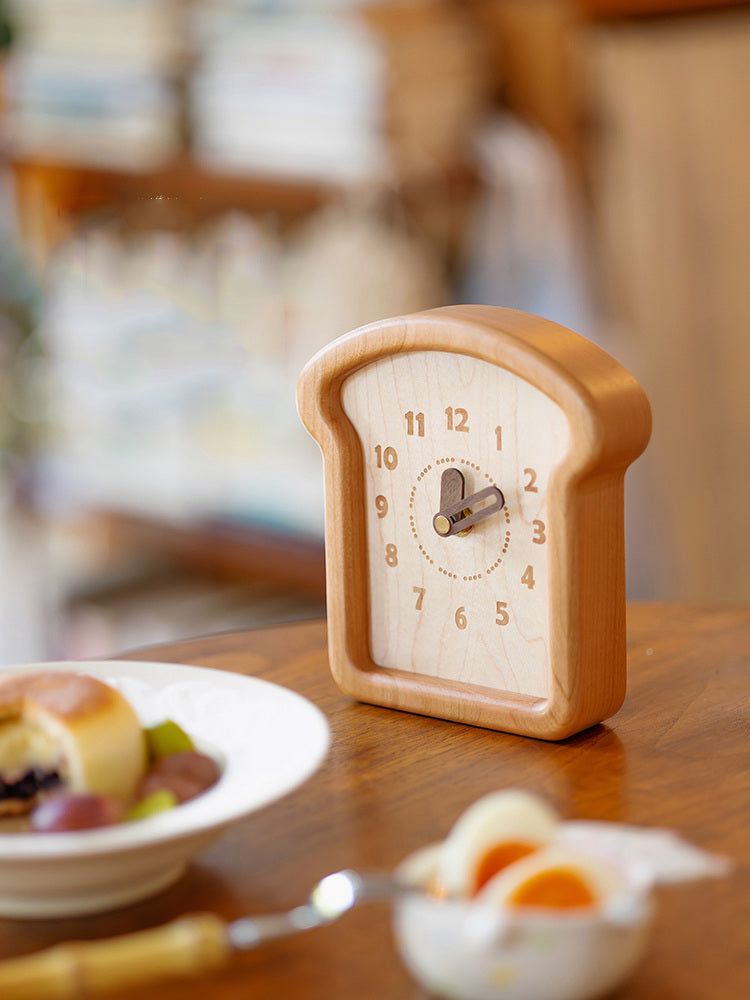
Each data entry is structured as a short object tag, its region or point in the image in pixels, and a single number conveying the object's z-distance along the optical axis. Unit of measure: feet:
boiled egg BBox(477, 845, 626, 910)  2.58
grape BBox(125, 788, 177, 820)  2.79
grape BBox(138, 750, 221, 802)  2.84
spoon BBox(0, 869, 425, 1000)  2.56
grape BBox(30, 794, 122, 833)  2.74
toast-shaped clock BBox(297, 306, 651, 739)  3.14
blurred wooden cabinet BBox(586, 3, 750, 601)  5.86
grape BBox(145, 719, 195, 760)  2.93
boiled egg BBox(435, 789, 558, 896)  2.63
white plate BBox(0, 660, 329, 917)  2.70
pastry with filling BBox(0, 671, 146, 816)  2.82
